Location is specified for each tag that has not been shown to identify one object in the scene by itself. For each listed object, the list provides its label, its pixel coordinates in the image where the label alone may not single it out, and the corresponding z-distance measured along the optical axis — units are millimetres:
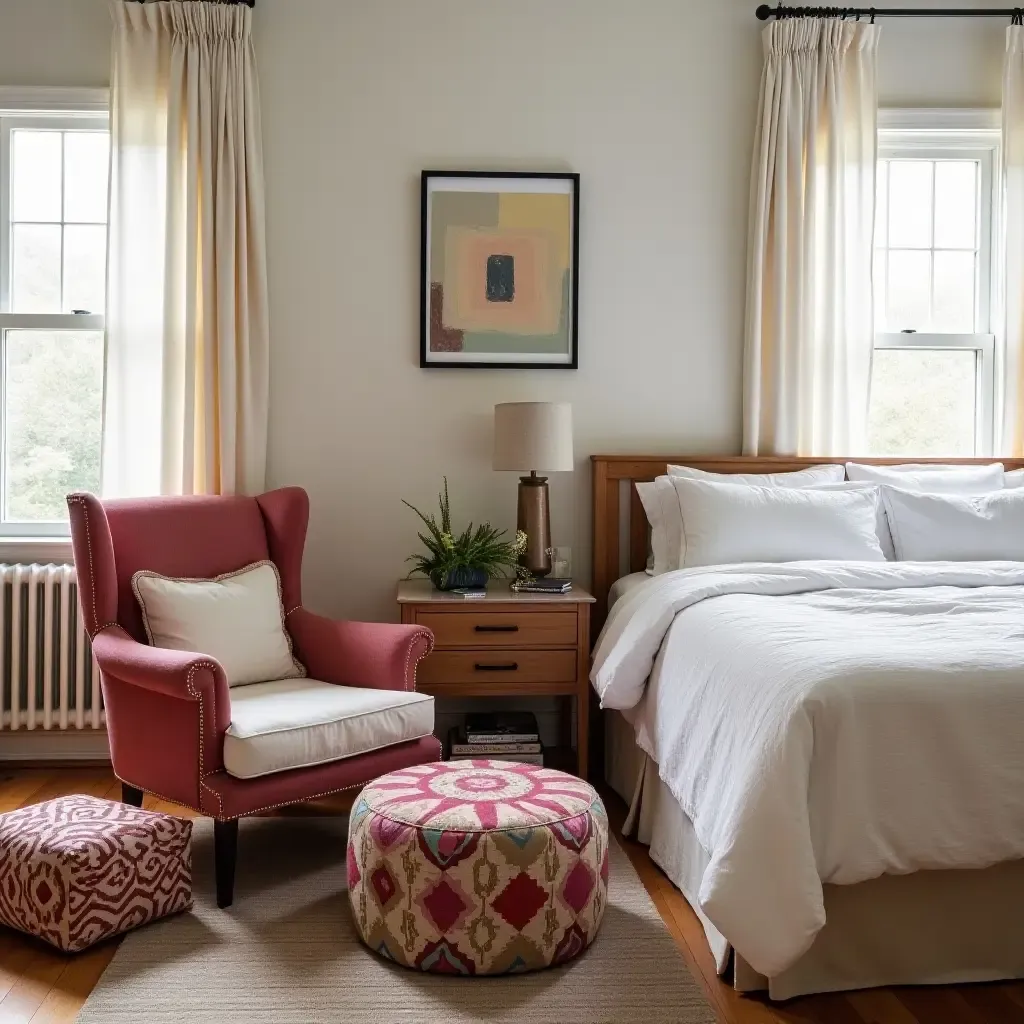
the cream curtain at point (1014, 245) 3787
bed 1880
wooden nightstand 3330
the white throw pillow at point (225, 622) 2955
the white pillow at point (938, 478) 3592
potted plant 3447
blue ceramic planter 3447
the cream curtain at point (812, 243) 3723
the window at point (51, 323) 3748
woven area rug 2035
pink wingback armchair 2523
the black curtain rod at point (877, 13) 3723
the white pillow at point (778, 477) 3574
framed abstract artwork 3725
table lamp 3420
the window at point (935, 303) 3939
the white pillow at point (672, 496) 3424
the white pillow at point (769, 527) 3268
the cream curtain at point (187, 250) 3574
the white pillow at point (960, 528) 3320
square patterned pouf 2264
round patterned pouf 2133
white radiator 3553
